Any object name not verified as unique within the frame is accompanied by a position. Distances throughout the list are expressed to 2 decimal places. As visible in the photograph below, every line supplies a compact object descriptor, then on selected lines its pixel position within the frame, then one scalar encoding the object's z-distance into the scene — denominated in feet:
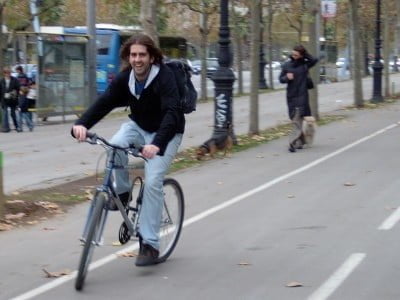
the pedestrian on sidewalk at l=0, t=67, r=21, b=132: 79.10
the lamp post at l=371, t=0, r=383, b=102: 106.63
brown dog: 51.98
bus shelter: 86.48
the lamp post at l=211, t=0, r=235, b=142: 54.90
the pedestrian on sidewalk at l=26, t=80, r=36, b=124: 82.14
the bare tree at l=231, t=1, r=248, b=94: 120.07
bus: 135.74
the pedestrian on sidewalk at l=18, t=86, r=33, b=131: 80.43
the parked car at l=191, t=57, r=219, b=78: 220.51
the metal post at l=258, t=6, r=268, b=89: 157.17
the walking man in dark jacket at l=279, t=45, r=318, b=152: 53.21
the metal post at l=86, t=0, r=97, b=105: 92.84
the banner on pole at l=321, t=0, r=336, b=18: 149.20
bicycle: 21.67
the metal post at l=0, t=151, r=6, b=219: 31.37
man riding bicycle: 23.04
